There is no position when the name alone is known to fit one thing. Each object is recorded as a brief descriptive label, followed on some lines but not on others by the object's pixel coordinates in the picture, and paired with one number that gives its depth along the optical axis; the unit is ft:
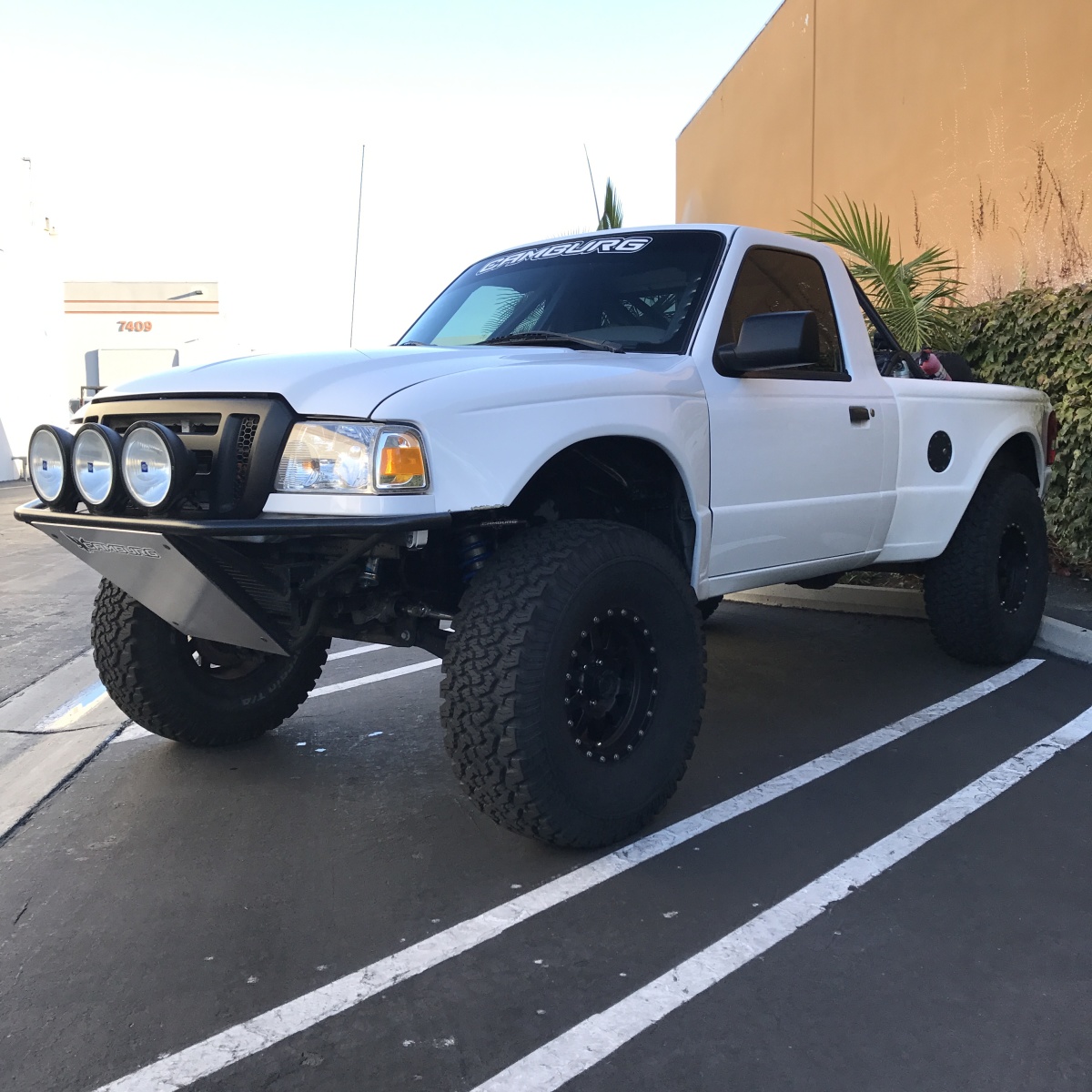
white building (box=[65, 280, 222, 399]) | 137.08
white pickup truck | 8.81
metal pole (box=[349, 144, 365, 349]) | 16.11
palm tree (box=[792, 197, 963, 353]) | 25.05
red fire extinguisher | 17.21
